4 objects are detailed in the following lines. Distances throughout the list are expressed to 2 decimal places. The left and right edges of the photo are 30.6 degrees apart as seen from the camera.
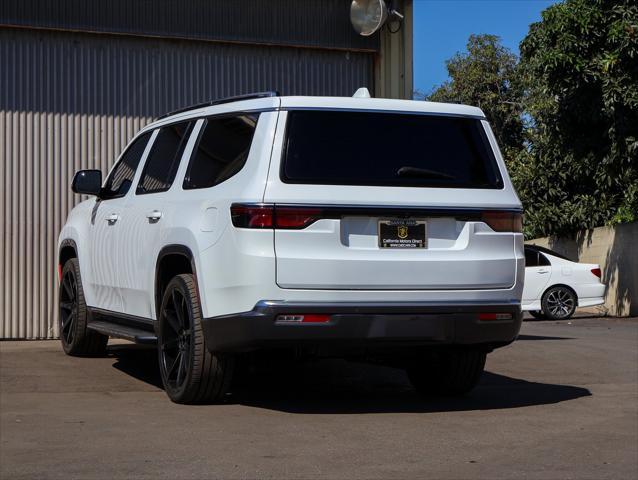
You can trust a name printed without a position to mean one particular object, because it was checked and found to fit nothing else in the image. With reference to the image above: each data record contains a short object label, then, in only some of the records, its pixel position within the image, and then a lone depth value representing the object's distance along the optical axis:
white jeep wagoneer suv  6.89
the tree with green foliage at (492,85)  40.78
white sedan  21.47
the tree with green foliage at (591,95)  21.45
